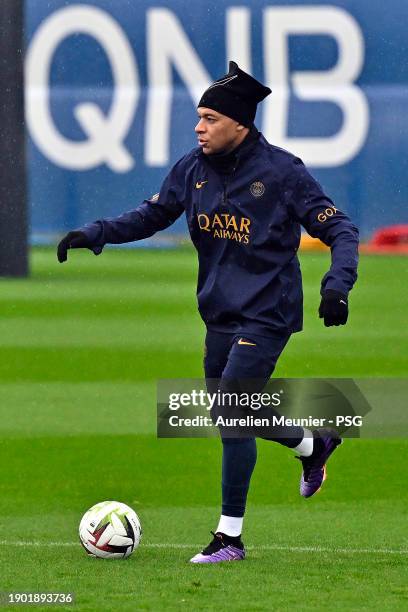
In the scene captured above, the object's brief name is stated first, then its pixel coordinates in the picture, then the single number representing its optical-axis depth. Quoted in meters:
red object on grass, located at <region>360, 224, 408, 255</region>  56.72
